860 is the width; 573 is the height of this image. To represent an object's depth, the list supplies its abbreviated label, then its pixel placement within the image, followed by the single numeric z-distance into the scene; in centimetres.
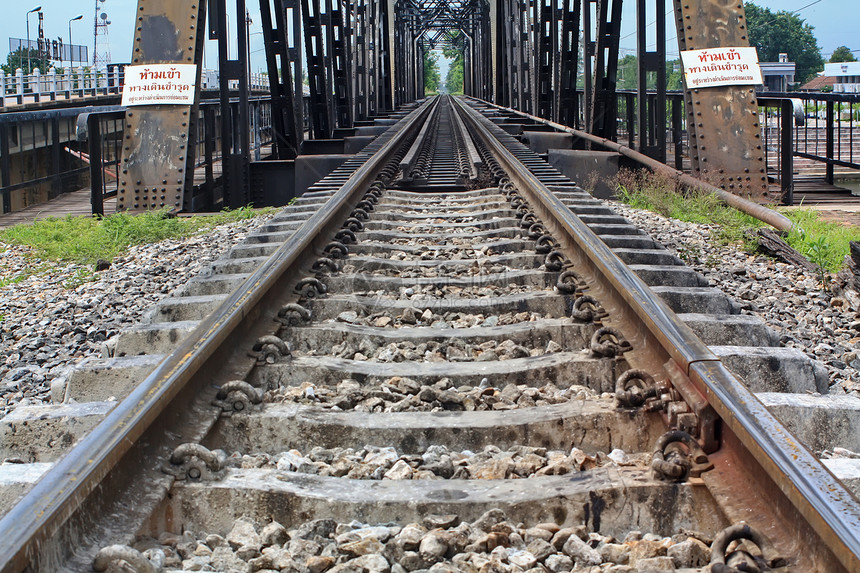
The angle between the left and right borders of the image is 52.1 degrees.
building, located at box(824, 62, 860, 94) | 8550
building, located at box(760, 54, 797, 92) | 6606
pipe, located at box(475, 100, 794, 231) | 565
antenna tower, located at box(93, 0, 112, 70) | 6368
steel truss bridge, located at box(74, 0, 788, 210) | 885
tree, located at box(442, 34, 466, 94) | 10961
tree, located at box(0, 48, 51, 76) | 5228
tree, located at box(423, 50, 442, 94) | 14688
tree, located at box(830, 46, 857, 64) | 10299
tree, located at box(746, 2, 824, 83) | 10488
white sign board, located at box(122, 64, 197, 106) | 908
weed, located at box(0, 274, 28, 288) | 633
